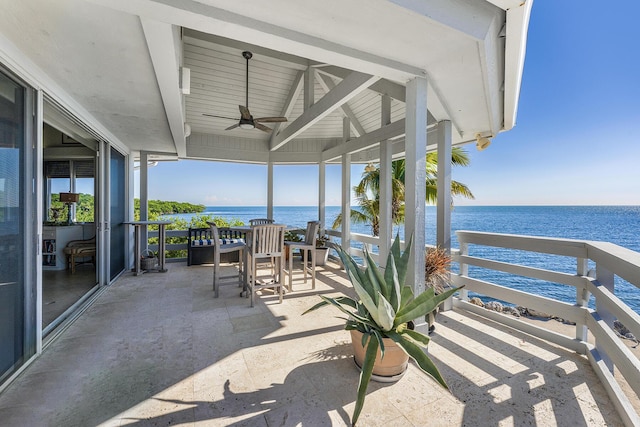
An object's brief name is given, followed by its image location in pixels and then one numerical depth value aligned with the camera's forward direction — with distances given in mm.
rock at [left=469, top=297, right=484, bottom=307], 5186
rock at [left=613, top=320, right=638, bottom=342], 4625
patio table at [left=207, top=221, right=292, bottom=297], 3680
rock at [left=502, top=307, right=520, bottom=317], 5249
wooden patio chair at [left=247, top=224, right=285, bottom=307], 3373
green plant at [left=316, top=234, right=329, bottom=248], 5973
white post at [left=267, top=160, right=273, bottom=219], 6781
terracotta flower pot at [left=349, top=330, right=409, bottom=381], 1874
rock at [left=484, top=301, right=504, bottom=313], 5089
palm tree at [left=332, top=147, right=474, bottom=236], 5383
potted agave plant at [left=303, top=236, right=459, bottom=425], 1736
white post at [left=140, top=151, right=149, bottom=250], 5574
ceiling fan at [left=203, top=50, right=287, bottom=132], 4204
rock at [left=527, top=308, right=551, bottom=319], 4802
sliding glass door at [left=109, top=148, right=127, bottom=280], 4301
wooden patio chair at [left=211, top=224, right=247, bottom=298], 3680
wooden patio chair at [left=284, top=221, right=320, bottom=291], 3964
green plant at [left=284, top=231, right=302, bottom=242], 6231
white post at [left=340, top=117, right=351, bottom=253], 5631
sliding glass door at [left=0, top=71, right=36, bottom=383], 1836
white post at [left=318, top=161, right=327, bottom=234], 6472
